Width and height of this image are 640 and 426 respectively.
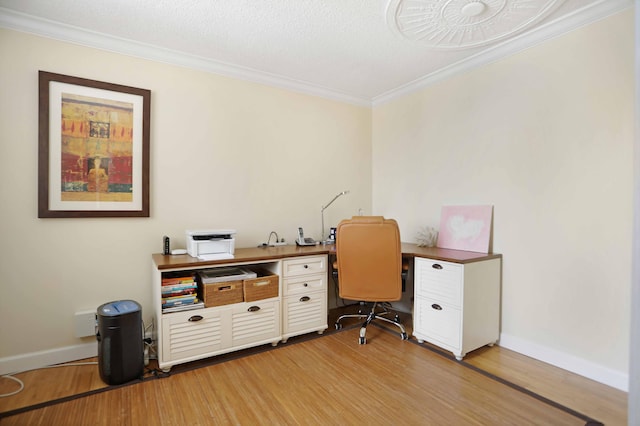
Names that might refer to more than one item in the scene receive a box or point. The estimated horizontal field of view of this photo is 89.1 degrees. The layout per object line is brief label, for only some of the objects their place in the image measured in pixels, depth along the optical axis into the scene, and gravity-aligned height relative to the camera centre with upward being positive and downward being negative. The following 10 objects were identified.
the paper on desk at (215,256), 2.52 -0.36
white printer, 2.59 -0.27
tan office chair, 2.72 -0.41
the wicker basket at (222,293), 2.46 -0.64
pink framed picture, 2.88 -0.15
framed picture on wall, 2.40 +0.48
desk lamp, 3.76 +0.05
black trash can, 2.15 -0.91
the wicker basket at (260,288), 2.61 -0.63
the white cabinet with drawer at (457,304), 2.52 -0.75
